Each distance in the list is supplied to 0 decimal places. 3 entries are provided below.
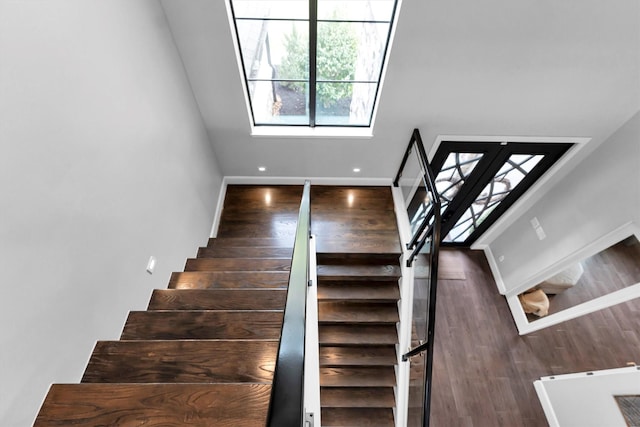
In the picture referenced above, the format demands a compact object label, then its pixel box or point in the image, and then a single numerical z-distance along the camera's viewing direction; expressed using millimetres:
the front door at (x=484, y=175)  3525
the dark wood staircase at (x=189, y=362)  1222
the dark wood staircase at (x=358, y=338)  3131
